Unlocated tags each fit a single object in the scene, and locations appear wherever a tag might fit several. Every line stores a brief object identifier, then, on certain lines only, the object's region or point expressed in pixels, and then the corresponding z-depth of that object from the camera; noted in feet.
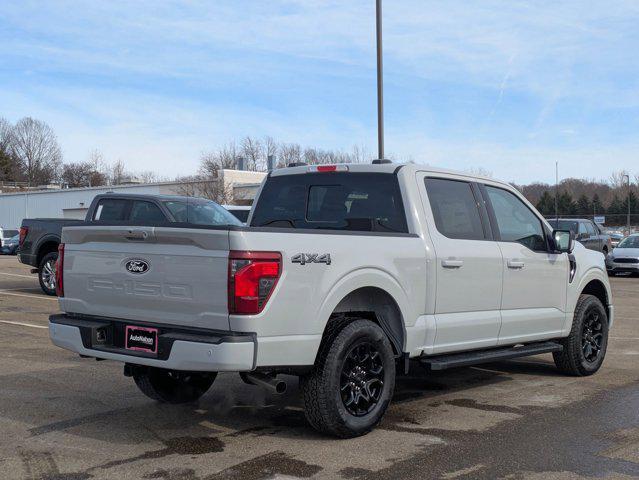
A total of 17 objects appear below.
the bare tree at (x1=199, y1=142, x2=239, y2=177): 247.09
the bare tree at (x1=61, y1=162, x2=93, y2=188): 344.08
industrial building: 167.84
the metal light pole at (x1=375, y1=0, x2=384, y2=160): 61.57
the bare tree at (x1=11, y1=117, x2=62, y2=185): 408.05
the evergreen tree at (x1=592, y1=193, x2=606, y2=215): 273.68
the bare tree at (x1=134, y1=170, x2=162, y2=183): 341.17
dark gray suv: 84.38
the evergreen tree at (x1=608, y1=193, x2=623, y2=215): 269.85
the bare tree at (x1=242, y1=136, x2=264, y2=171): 280.10
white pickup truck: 16.47
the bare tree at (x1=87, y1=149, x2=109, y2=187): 334.65
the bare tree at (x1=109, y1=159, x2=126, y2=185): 348.79
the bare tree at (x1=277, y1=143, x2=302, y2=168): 261.11
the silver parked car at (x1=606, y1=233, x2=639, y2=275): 78.23
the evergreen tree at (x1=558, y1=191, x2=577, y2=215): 265.34
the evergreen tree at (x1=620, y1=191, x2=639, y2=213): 260.54
